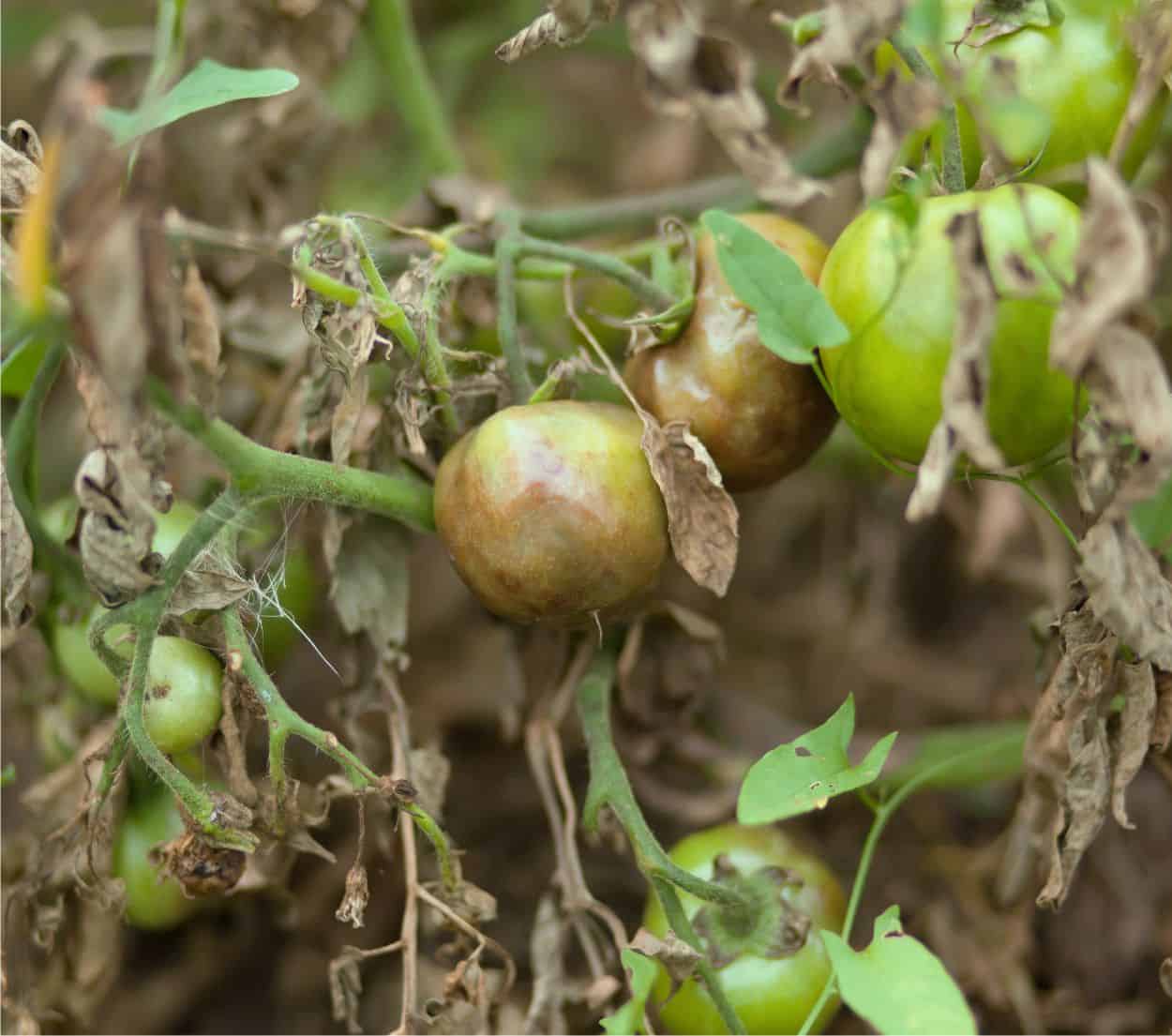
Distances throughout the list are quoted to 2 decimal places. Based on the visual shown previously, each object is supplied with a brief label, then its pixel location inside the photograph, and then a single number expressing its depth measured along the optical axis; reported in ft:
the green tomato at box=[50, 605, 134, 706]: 3.89
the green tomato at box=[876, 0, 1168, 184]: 3.70
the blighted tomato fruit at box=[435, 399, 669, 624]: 3.69
